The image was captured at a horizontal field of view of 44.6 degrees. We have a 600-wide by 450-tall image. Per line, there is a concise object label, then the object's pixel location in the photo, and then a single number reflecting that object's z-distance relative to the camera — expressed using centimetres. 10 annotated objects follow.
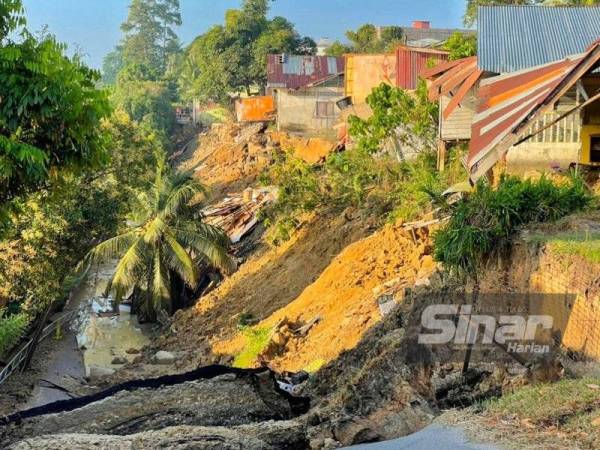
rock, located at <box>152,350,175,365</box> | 1998
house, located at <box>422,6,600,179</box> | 1609
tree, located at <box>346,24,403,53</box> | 5159
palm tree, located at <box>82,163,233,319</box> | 2391
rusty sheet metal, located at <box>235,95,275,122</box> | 4747
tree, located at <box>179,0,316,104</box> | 5325
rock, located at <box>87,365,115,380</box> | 2011
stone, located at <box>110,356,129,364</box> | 2182
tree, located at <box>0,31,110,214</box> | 769
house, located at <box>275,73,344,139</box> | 4231
